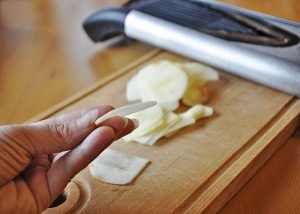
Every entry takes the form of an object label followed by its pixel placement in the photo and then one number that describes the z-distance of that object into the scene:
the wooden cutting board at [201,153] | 0.59
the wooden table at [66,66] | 0.63
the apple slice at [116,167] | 0.62
